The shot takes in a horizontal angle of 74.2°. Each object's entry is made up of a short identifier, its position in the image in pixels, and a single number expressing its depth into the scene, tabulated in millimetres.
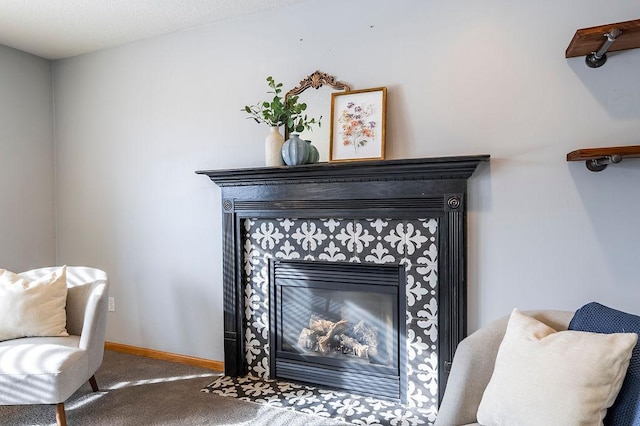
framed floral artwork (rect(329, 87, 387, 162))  2525
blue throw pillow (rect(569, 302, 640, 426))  1270
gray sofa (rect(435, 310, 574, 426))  1515
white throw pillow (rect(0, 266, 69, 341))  2428
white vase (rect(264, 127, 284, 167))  2668
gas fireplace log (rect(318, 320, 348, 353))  2725
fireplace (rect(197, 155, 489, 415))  2359
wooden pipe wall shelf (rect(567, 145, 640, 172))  1837
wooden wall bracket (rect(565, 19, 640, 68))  1743
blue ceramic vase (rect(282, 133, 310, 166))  2545
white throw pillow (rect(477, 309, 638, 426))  1275
